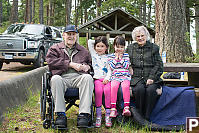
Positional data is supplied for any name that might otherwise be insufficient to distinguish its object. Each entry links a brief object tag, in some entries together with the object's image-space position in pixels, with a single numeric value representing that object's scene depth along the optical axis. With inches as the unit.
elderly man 149.3
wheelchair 152.6
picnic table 170.9
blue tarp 162.9
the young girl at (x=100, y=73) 161.9
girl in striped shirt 161.0
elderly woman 160.5
